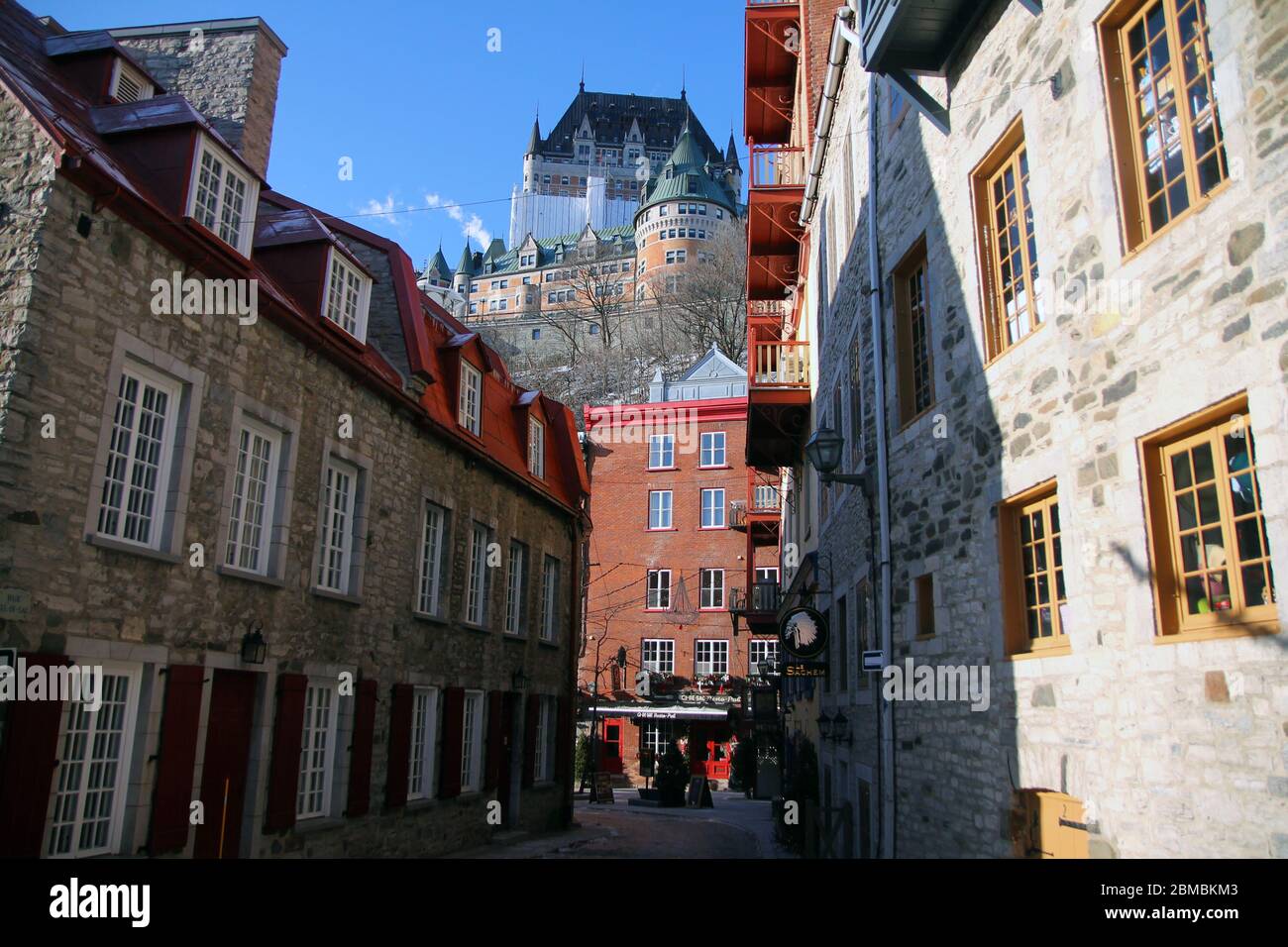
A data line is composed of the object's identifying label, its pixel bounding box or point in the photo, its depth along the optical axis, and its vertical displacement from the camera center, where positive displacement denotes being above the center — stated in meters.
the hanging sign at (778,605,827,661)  12.72 +0.83
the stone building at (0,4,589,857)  7.30 +2.01
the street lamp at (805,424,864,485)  10.37 +2.69
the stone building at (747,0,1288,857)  4.59 +1.80
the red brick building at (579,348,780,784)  34.72 +4.52
